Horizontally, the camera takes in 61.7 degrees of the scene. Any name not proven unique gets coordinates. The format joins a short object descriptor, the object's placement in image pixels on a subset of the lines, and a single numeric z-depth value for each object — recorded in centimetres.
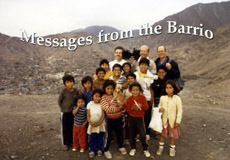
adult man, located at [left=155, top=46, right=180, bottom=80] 362
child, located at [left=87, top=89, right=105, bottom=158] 324
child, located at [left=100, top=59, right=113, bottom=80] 368
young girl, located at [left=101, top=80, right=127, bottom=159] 322
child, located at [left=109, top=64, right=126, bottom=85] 349
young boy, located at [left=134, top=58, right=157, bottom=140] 352
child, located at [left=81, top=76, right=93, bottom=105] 340
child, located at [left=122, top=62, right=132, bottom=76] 365
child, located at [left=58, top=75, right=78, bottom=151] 344
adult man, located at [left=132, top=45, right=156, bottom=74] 377
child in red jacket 318
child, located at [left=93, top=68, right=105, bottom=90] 348
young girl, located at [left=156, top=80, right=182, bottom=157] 325
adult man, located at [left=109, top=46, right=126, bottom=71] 387
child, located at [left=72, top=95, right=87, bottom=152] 334
